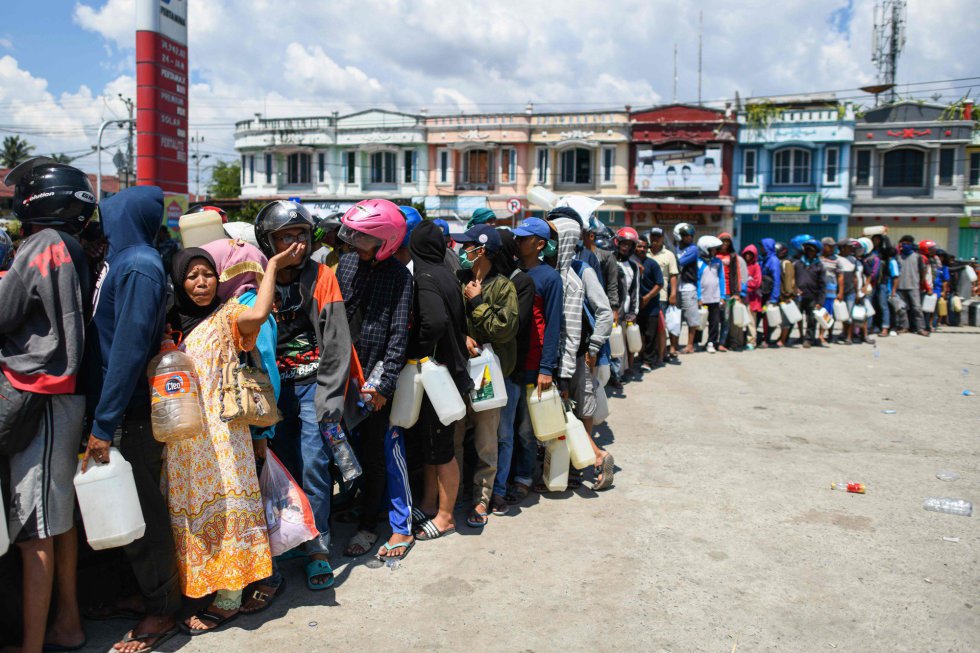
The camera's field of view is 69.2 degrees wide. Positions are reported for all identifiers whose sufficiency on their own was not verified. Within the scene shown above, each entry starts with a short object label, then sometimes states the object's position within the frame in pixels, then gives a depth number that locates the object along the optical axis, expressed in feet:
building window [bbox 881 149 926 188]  104.32
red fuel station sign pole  40.45
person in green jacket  15.44
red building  110.22
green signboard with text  106.83
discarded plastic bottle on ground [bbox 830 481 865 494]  17.53
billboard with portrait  110.42
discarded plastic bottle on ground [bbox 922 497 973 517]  16.17
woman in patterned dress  10.85
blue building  105.91
